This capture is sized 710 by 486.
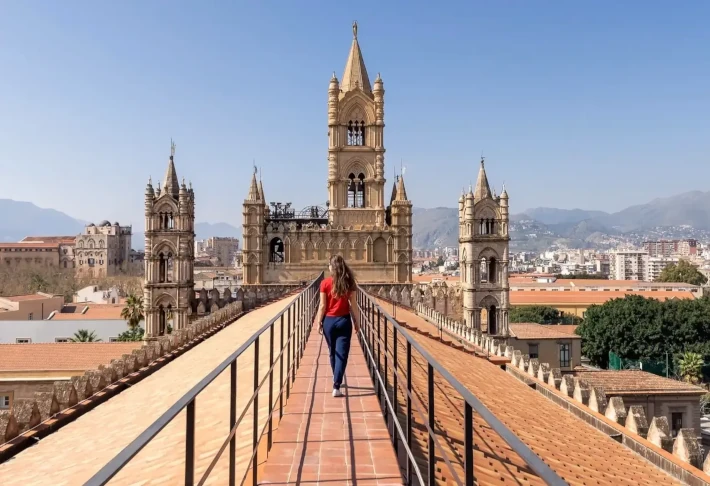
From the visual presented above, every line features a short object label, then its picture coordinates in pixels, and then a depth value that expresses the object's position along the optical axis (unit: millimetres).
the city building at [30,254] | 124938
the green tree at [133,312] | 44438
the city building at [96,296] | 77944
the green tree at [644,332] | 48781
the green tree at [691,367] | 44656
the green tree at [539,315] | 66000
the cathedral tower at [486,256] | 43969
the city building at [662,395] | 28344
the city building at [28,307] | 54619
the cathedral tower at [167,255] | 40000
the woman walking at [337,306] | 7203
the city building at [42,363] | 25078
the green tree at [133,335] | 43275
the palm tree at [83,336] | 40469
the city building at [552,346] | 45125
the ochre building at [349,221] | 46438
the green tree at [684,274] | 106125
